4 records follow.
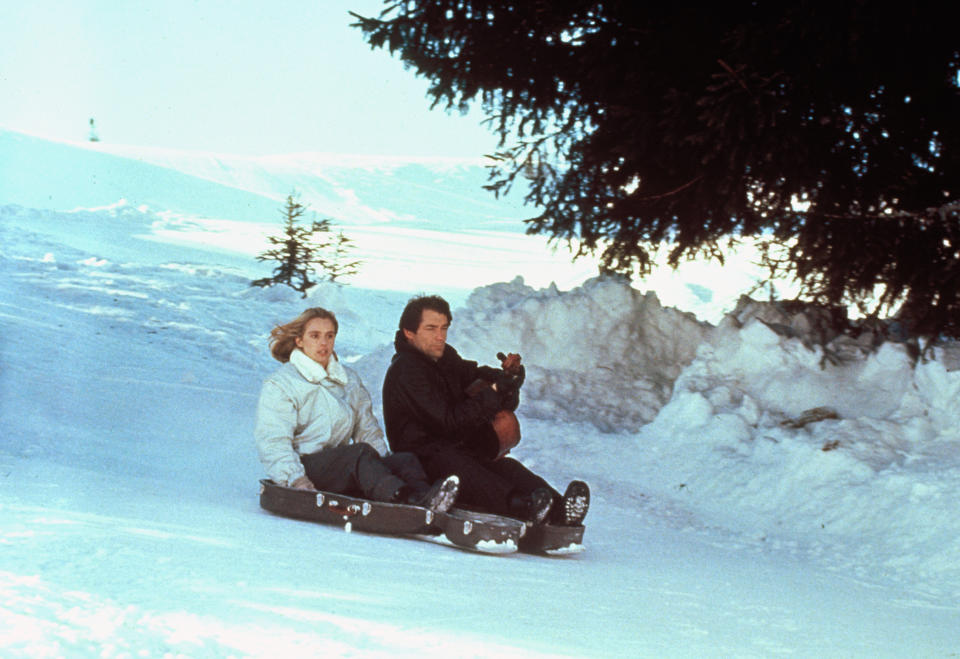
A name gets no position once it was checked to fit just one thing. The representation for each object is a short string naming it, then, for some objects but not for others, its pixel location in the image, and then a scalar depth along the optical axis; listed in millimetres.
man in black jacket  11445
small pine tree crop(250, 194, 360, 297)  37562
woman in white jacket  11258
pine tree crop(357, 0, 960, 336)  16625
